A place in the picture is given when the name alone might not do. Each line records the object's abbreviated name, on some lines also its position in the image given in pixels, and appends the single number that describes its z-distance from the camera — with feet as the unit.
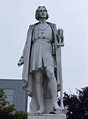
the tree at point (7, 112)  92.40
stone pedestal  24.40
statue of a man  25.96
